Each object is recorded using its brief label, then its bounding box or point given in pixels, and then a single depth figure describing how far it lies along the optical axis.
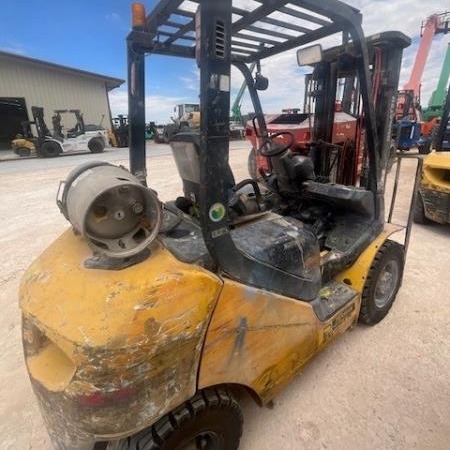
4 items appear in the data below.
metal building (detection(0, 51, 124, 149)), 19.52
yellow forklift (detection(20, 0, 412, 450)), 1.17
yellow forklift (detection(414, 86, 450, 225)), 4.39
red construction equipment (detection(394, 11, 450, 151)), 12.36
